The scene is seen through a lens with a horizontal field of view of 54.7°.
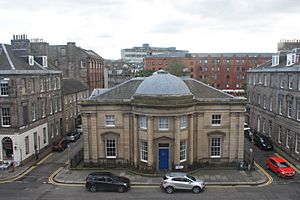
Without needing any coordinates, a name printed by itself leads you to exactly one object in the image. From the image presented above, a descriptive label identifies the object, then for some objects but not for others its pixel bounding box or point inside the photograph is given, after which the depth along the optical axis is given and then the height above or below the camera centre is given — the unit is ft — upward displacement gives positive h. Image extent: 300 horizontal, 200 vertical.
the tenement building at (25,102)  112.47 -9.32
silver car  86.33 -31.28
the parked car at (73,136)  152.56 -30.63
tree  274.98 +10.56
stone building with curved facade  99.45 -17.66
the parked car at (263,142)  134.31 -30.23
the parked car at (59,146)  135.54 -31.07
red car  97.66 -31.16
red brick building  321.52 +12.64
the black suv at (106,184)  87.51 -31.54
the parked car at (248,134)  153.89 -30.53
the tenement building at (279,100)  121.29 -10.91
